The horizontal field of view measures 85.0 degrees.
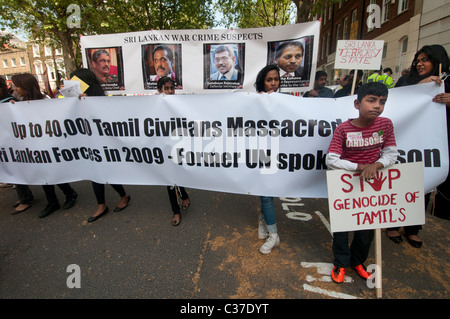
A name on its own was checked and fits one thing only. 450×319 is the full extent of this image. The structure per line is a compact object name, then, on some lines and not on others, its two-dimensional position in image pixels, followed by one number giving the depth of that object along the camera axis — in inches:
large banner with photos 157.0
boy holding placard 79.0
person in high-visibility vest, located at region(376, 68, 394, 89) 147.4
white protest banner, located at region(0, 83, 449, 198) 95.5
